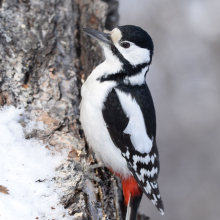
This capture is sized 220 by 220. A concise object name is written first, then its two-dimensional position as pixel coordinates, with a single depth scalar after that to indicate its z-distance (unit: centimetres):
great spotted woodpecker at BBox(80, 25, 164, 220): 337
